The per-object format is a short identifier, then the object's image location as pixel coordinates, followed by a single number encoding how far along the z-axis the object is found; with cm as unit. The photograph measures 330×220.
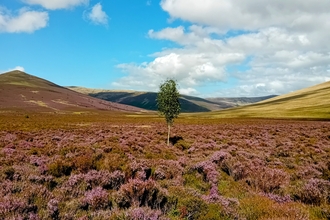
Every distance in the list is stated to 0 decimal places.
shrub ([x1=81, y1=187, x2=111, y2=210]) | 704
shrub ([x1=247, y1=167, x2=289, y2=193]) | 994
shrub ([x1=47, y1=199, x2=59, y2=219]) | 632
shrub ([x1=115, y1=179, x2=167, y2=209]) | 726
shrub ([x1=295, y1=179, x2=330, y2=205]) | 830
